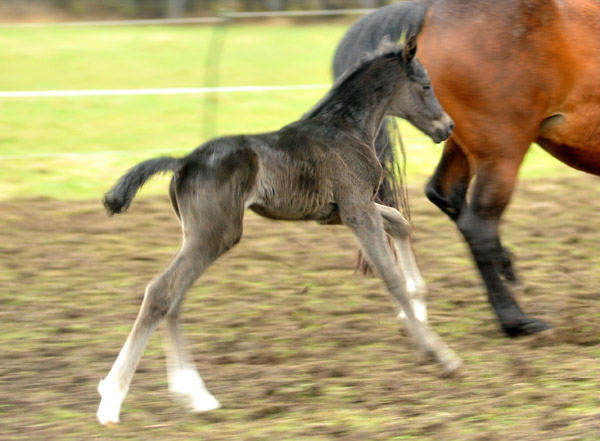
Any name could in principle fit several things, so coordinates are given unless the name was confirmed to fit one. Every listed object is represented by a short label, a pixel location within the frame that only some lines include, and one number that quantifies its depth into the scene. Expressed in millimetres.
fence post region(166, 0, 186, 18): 23680
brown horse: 9664
